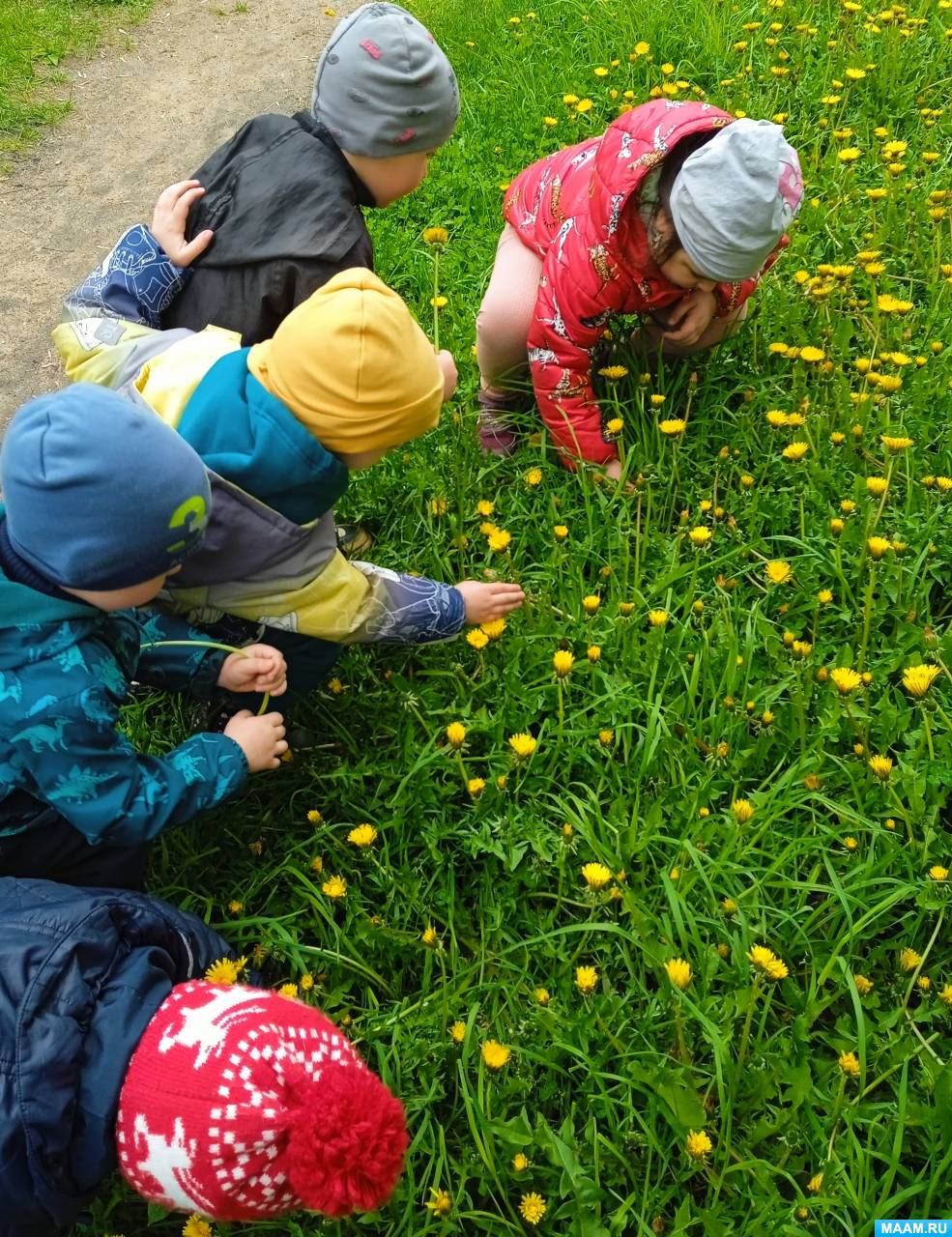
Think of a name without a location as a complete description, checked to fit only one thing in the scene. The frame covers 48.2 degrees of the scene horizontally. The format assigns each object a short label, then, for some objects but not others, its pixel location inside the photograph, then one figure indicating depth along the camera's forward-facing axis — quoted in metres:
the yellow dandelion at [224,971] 1.64
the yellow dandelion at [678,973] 1.52
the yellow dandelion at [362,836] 1.79
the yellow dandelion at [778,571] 2.18
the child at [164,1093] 1.26
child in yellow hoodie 1.76
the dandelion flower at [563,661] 1.90
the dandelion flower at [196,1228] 1.58
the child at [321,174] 2.27
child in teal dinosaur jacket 1.49
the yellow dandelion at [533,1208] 1.52
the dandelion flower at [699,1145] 1.45
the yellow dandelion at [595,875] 1.62
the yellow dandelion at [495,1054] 1.61
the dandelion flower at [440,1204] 1.54
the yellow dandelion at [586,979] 1.62
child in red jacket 2.30
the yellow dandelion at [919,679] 1.80
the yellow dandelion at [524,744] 1.78
